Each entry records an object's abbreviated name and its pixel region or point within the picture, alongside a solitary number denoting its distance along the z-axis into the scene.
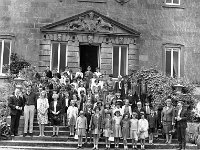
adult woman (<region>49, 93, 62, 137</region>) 17.31
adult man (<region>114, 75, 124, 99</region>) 20.23
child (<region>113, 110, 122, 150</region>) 16.58
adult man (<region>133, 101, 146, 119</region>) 17.49
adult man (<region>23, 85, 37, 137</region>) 17.20
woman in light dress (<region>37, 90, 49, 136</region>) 17.22
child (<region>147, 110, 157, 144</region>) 17.50
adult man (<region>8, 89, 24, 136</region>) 16.92
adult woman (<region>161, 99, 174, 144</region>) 17.64
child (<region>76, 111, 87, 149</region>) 16.44
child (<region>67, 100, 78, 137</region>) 17.09
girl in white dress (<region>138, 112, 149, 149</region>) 16.72
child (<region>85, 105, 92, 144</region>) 17.08
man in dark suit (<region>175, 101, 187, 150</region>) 17.03
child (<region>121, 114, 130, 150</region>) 16.56
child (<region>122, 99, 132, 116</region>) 17.47
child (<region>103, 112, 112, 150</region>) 16.50
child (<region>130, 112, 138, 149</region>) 16.64
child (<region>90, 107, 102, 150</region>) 16.45
